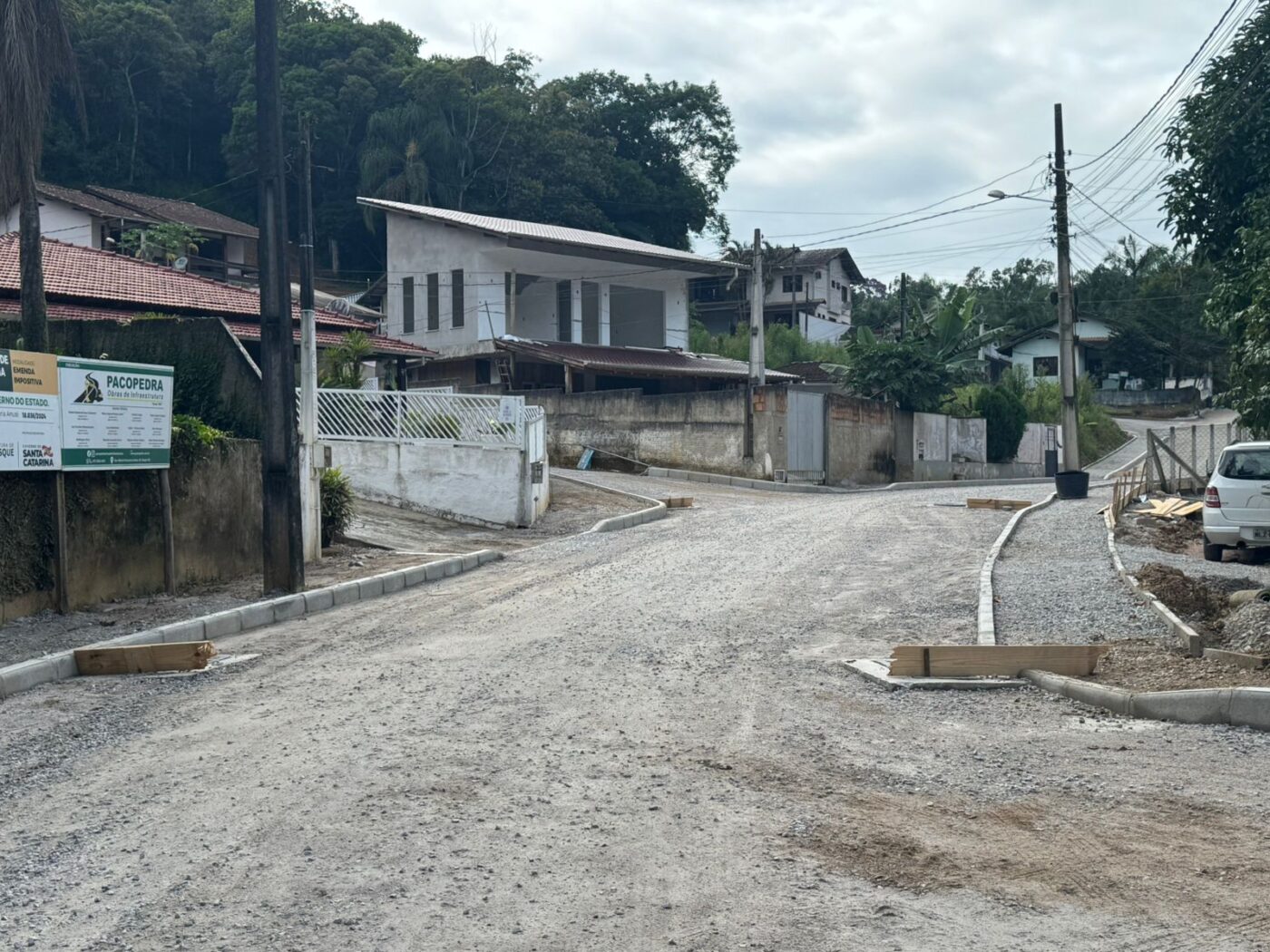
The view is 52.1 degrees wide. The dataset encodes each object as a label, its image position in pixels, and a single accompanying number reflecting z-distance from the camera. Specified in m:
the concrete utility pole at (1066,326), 30.06
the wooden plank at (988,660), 9.09
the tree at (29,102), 19.53
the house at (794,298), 73.31
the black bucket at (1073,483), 28.40
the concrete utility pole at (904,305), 52.68
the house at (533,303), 43.31
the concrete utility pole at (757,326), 37.56
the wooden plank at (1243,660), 8.98
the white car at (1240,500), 17.23
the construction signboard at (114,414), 12.68
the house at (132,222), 47.72
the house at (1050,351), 76.06
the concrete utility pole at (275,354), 13.92
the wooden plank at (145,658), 9.91
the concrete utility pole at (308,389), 17.02
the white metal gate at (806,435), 37.59
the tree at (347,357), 28.20
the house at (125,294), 24.98
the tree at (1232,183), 20.42
